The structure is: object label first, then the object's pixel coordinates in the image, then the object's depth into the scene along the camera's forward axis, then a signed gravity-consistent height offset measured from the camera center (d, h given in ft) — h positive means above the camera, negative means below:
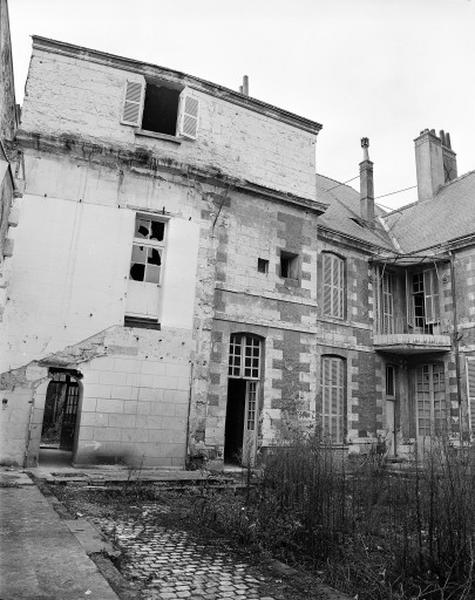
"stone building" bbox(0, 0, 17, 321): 27.89 +18.52
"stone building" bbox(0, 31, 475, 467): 34.24 +10.16
